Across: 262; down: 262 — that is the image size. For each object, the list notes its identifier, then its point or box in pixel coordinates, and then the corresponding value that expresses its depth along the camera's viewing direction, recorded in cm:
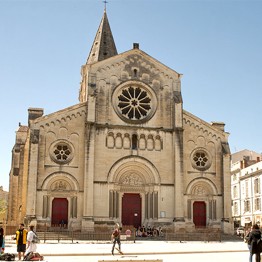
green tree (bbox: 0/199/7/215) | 8902
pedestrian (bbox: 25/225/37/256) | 1806
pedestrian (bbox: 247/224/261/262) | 1520
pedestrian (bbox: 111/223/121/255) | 2336
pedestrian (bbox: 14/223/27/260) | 1883
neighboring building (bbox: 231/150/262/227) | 5584
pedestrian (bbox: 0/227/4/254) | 1838
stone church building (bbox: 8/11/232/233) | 3884
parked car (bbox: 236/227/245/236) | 4156
